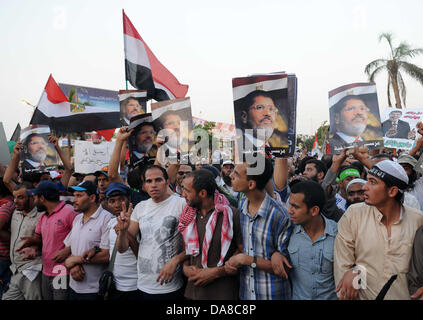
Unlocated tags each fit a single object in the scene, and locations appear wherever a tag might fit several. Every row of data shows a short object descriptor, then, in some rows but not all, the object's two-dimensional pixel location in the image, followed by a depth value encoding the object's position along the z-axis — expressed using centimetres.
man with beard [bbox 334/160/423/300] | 225
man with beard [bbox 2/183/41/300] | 382
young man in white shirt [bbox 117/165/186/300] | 291
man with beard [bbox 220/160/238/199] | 590
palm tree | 2447
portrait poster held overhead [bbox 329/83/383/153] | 441
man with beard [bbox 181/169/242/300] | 268
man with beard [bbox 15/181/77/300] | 359
